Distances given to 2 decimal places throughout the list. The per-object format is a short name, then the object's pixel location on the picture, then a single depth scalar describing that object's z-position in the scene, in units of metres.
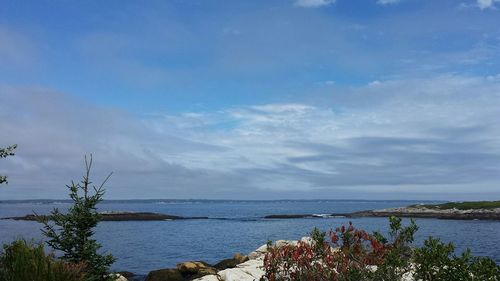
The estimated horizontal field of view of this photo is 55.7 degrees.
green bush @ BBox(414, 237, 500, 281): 8.73
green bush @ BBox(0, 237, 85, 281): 10.27
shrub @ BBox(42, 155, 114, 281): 13.75
